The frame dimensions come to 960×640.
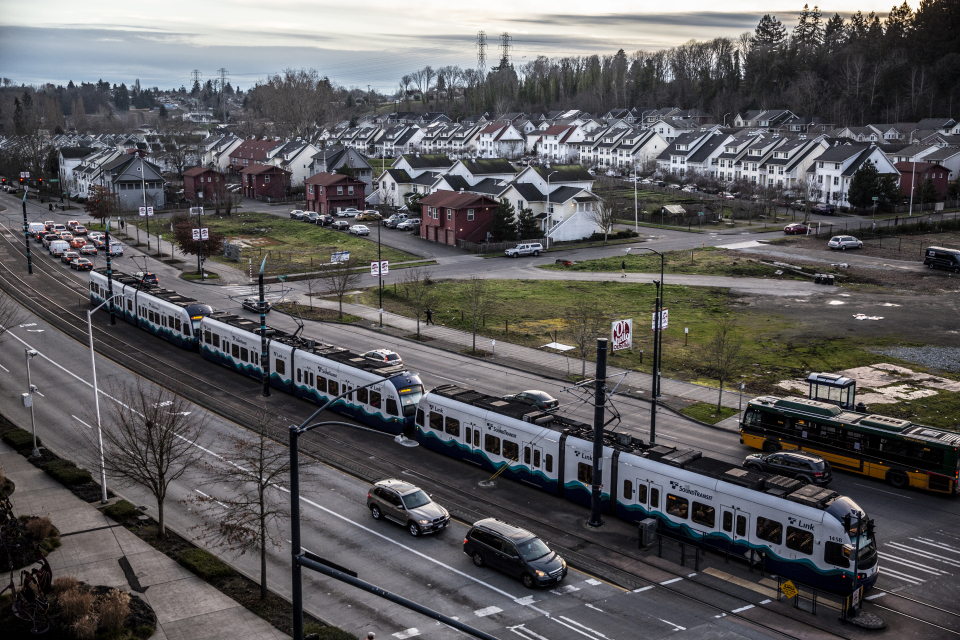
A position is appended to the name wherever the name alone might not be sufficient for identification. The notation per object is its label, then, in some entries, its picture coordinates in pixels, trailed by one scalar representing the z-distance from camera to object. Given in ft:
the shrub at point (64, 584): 73.82
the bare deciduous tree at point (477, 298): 189.14
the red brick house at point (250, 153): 505.25
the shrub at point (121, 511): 95.96
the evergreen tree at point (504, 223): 296.10
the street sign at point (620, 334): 123.34
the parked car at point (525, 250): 287.48
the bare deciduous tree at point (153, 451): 87.40
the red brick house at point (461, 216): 301.43
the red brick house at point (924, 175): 385.91
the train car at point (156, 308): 168.14
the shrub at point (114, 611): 69.15
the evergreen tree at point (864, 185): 362.12
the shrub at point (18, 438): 117.50
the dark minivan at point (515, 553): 79.15
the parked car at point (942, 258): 249.55
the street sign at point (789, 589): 76.07
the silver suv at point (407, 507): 90.48
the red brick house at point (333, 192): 372.38
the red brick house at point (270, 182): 439.22
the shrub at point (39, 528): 86.77
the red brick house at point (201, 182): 401.70
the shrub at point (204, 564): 82.33
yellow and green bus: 102.99
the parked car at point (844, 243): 287.89
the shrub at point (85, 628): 67.87
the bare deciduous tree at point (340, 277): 210.18
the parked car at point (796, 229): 319.68
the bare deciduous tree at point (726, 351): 143.13
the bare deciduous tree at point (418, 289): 204.70
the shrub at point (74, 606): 69.46
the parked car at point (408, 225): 338.54
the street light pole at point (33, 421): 114.07
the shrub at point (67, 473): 105.60
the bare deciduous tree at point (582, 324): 160.58
